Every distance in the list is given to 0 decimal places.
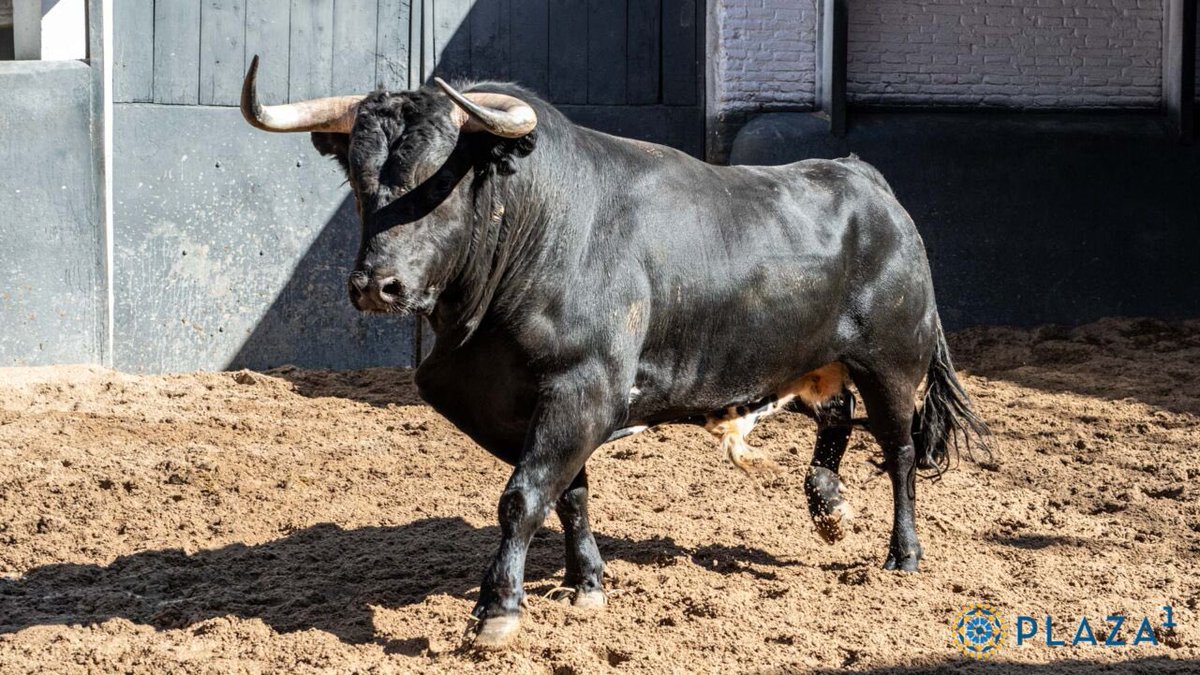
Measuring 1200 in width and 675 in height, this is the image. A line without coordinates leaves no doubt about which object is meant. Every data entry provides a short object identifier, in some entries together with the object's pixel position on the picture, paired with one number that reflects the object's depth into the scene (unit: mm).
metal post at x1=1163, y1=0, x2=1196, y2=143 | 10438
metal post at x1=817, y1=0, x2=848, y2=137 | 9797
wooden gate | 9023
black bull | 4523
